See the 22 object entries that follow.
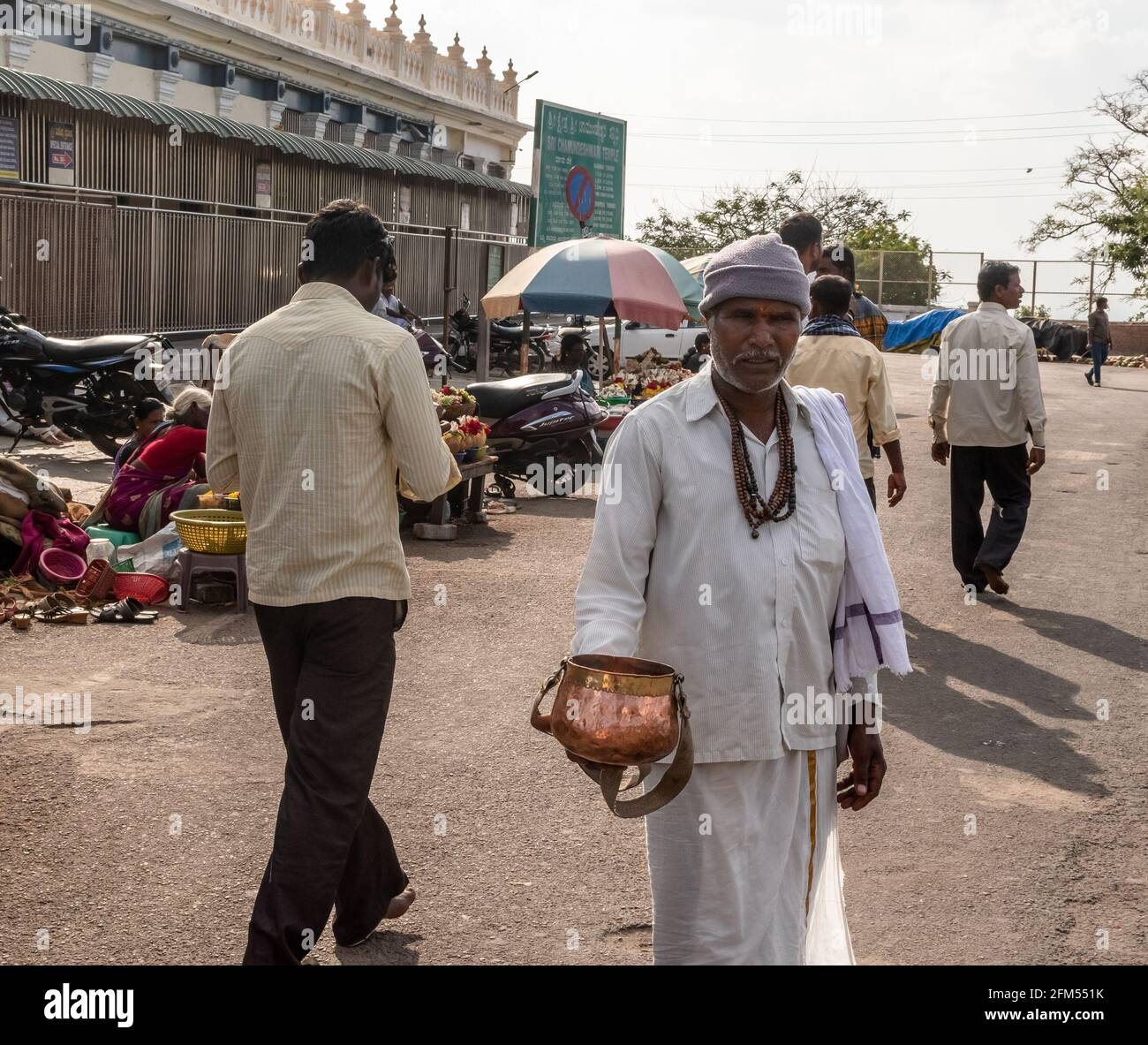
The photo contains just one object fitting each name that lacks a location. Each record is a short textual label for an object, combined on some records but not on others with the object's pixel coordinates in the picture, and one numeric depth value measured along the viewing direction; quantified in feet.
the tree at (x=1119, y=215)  143.33
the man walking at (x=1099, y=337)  101.96
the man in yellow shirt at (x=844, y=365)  23.76
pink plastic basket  28.02
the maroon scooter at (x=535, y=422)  43.11
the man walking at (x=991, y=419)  29.12
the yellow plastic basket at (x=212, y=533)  26.81
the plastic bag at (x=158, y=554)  28.63
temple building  58.29
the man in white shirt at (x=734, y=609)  9.80
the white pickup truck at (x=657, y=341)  99.40
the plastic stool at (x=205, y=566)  27.25
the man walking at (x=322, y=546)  12.21
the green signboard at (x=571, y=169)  75.61
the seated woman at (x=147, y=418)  30.94
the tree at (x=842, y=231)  153.28
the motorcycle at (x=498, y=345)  88.28
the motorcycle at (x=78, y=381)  44.39
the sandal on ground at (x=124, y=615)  26.35
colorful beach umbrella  50.37
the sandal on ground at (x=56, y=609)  26.16
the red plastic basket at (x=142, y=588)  27.63
